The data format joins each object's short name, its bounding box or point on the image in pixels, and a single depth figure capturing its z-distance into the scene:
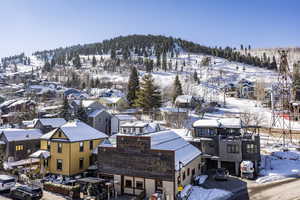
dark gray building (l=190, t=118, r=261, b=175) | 33.56
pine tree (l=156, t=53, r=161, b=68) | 160.11
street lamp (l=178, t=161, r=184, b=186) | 24.59
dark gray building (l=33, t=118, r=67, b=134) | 45.62
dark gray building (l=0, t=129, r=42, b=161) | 38.03
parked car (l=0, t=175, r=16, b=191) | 25.00
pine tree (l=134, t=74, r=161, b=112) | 68.50
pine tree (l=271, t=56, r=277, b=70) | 165.66
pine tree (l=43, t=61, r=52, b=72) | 175.55
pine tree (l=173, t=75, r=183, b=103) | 88.41
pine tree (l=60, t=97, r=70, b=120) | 56.81
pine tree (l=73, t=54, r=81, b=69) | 173.75
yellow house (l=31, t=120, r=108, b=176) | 30.44
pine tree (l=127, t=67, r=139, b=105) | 78.94
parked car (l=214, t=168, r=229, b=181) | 30.17
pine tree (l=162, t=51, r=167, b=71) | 154.31
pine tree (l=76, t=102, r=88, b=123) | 52.72
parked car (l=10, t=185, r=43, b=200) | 22.68
